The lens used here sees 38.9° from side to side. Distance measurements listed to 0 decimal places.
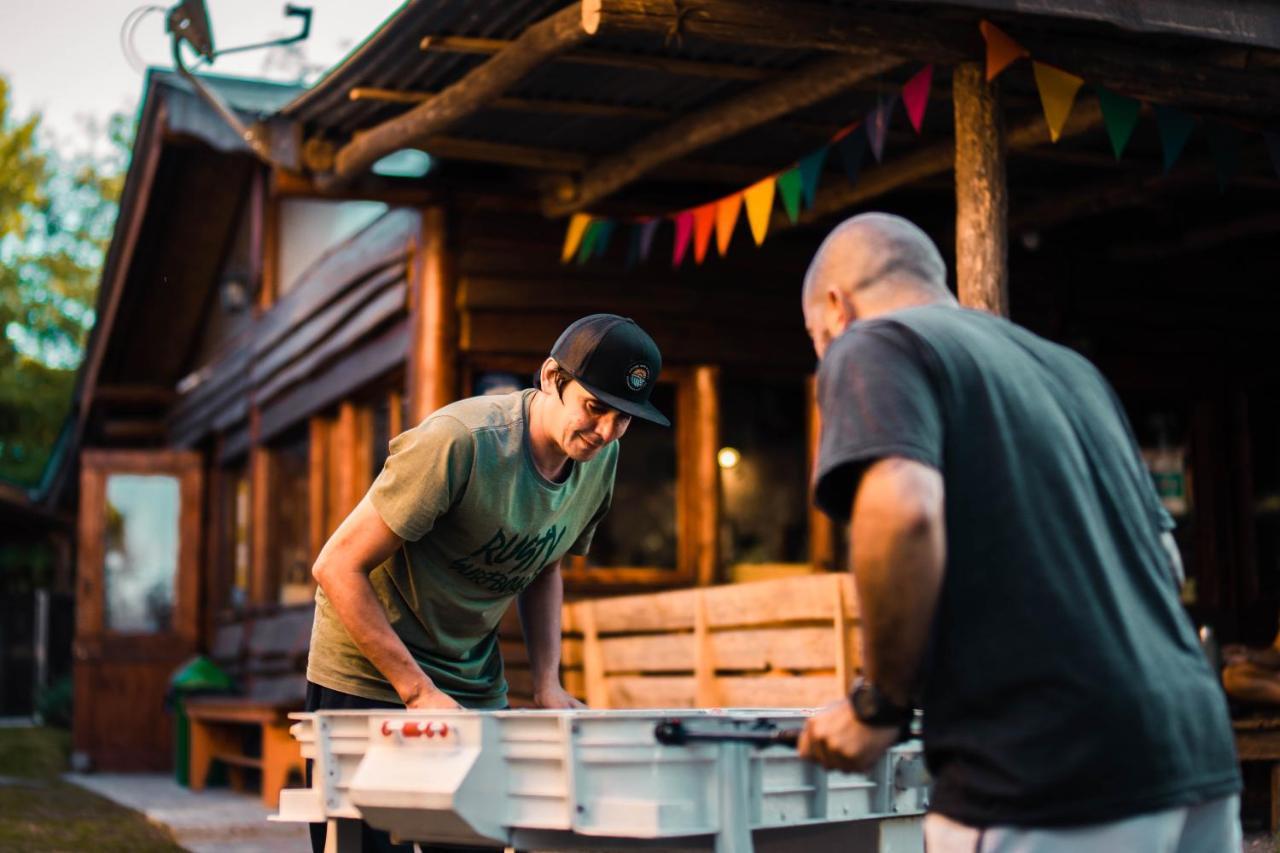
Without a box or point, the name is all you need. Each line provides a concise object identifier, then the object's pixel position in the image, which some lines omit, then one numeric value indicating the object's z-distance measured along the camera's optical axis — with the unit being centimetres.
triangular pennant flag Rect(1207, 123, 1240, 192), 735
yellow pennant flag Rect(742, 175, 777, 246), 799
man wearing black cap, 396
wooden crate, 739
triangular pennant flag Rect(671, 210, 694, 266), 868
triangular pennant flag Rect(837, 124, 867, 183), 771
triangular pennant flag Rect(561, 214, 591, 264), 937
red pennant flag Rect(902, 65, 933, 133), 693
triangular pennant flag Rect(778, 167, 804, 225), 791
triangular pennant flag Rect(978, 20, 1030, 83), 653
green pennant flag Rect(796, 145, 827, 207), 772
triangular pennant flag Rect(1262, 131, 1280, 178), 701
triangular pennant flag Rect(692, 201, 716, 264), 861
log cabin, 686
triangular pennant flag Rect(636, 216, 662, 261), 910
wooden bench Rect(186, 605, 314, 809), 1157
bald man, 236
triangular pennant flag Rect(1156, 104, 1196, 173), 700
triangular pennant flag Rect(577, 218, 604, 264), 941
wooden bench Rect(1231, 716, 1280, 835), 709
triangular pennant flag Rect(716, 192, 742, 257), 832
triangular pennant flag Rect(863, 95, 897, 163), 713
